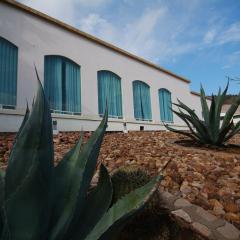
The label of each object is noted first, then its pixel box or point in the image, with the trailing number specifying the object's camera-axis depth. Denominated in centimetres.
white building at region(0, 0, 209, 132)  700
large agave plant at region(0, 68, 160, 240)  77
